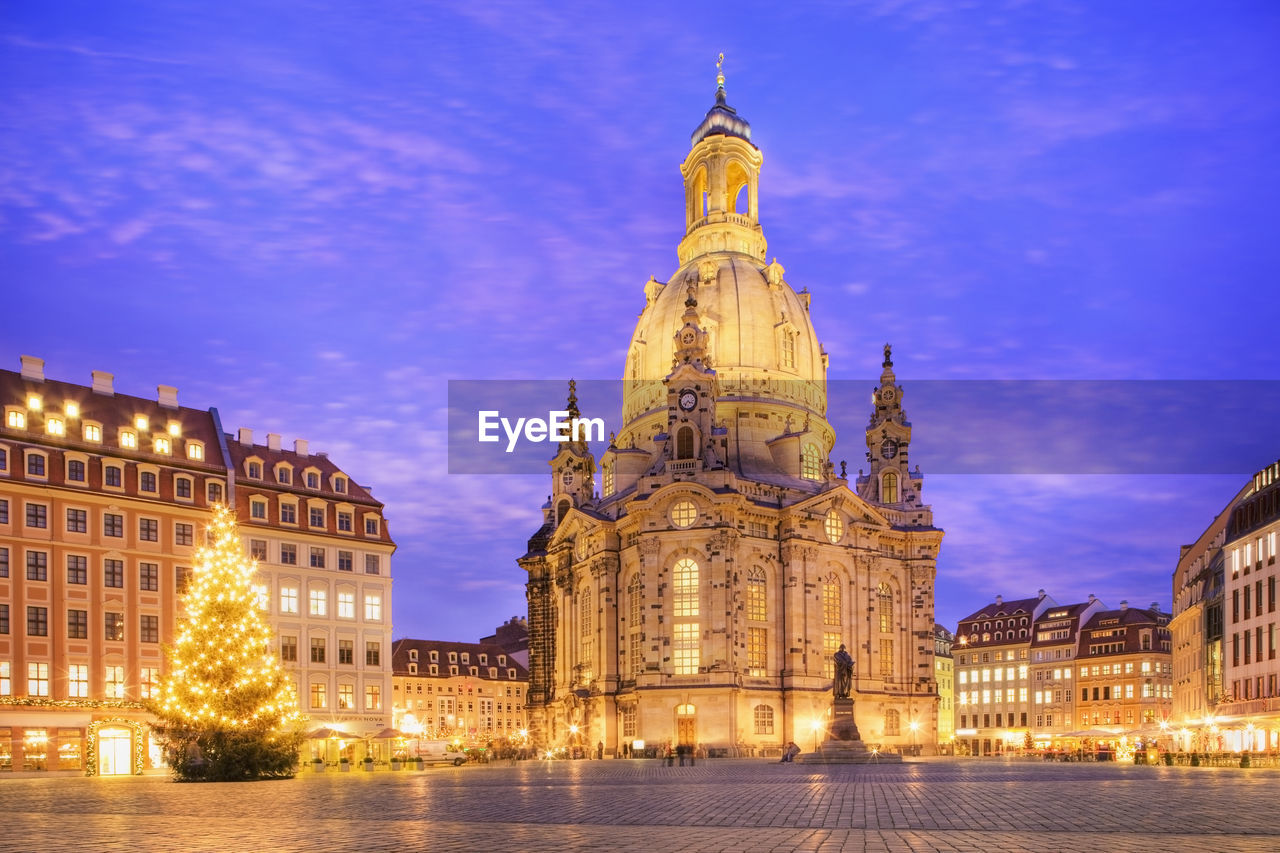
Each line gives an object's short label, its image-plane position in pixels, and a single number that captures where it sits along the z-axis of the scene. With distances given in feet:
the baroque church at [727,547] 291.99
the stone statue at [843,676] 238.27
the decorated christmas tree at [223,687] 135.85
